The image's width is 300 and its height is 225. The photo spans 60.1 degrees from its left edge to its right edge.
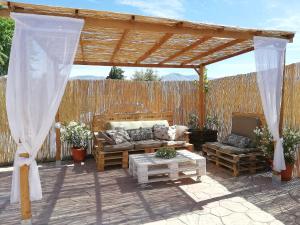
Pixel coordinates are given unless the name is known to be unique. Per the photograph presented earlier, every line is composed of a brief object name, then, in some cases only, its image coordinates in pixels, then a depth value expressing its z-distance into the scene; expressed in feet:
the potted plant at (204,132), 23.43
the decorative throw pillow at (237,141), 17.33
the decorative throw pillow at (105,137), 18.53
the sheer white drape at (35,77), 9.66
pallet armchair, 16.28
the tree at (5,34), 46.29
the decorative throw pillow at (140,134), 20.41
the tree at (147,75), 80.67
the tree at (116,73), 80.37
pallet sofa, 18.08
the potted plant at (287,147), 14.52
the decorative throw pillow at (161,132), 20.63
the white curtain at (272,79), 13.84
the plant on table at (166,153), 15.46
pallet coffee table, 14.30
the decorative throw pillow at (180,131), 21.06
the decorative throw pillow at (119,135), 18.80
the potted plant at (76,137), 20.03
